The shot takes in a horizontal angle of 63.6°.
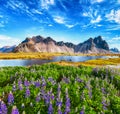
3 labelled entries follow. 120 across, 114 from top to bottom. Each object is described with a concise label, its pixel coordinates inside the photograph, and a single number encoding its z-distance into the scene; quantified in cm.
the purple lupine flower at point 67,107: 368
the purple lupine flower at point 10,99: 387
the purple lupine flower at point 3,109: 332
